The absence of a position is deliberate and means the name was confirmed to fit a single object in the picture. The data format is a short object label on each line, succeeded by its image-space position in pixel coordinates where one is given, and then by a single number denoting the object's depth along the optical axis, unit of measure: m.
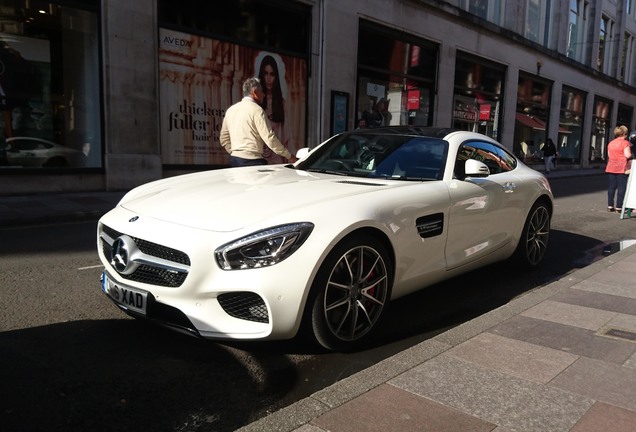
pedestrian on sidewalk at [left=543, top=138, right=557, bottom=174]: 25.47
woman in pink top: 10.97
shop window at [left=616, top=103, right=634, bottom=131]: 38.88
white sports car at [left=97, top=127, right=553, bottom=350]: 2.92
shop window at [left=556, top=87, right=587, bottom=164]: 30.34
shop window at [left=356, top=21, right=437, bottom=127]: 17.20
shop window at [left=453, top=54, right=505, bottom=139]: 21.47
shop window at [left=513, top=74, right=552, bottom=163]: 25.86
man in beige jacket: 6.26
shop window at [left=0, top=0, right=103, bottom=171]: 10.42
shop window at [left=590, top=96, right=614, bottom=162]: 34.72
